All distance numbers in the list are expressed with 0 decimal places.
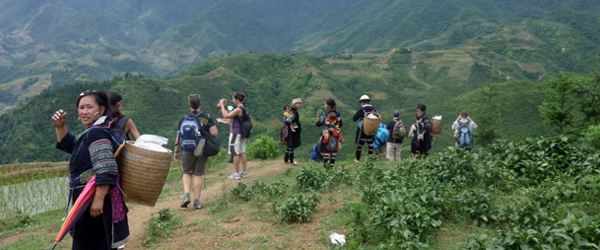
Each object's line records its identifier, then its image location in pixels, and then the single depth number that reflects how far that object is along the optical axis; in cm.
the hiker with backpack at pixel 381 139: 922
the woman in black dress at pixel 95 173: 284
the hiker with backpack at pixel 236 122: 691
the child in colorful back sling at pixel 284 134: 874
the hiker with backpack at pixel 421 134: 833
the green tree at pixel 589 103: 913
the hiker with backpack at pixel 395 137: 860
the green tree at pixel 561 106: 977
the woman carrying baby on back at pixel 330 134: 762
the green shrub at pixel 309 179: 614
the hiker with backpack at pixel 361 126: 835
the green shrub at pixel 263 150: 1237
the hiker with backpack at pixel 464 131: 901
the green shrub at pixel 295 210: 464
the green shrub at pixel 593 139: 598
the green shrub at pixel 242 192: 592
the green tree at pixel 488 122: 1956
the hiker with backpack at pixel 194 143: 546
